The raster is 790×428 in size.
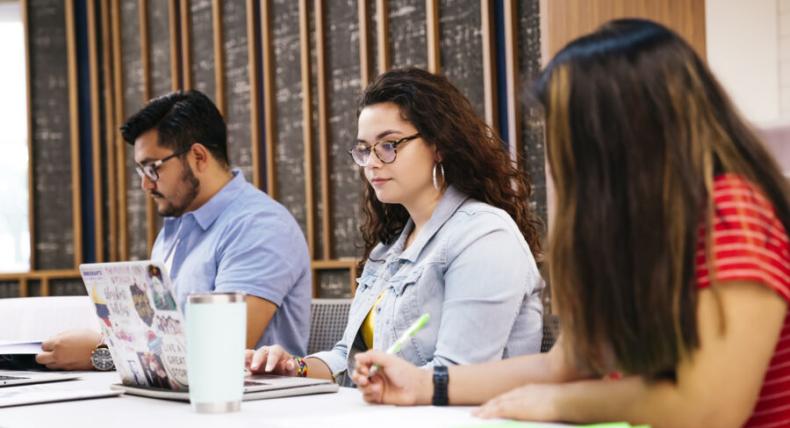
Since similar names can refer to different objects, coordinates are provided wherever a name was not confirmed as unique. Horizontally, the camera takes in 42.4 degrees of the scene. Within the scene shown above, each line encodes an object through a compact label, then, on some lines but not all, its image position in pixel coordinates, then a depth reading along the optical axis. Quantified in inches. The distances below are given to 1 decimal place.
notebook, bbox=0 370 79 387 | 80.3
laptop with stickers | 62.4
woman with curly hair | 78.8
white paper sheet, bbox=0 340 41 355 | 92.7
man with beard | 111.4
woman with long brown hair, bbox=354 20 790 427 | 45.9
